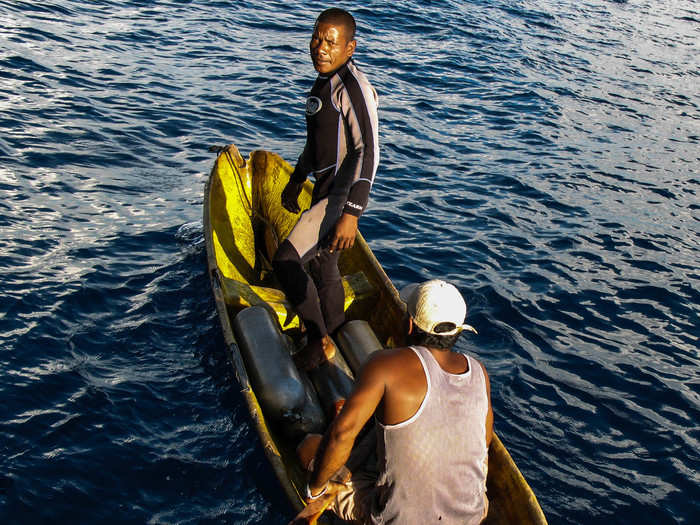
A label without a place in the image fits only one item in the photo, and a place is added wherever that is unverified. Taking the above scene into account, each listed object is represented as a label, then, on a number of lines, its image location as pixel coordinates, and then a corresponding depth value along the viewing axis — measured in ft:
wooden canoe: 16.72
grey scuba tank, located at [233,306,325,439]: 19.19
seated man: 12.85
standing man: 19.26
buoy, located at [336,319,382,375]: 21.77
